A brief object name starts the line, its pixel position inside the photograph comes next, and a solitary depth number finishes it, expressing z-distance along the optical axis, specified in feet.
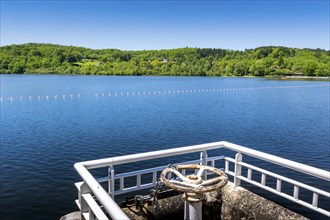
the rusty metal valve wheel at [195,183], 12.00
